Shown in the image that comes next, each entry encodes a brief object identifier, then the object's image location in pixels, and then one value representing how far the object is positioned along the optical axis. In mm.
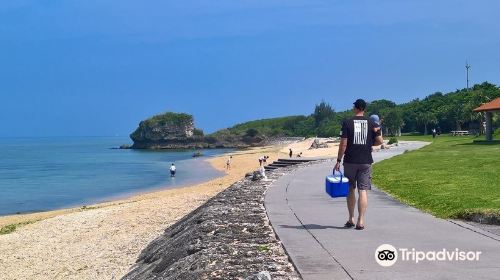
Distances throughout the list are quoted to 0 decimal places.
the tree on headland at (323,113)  151625
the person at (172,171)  48594
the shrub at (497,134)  42703
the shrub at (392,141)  48744
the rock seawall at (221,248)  6121
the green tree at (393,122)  85562
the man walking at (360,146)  7961
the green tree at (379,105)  120188
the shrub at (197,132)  148750
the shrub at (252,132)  143125
